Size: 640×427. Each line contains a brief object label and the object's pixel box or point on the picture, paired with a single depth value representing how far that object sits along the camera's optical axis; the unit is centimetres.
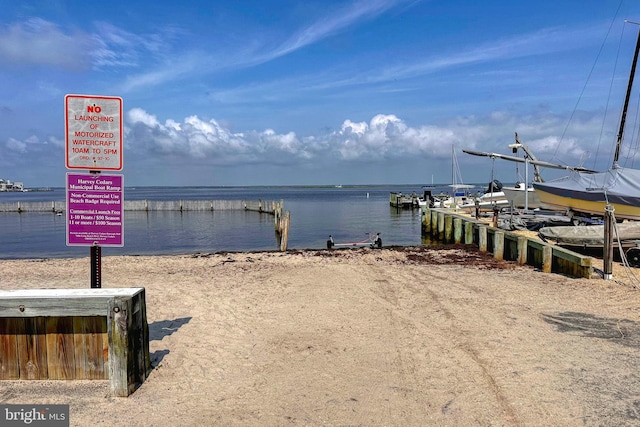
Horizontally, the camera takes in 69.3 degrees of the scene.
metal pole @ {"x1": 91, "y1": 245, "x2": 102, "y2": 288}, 650
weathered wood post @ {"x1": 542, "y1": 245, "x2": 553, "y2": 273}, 1366
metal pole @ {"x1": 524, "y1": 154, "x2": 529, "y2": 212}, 2733
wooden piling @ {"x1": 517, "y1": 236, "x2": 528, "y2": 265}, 1524
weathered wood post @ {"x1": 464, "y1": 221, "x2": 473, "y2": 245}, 2305
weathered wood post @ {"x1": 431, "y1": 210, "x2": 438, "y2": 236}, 3192
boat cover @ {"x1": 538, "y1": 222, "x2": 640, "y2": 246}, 1566
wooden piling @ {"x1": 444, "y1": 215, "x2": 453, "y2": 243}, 2805
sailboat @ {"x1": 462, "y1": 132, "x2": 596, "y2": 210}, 3130
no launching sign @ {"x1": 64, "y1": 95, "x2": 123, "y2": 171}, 621
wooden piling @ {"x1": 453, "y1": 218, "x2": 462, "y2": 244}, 2559
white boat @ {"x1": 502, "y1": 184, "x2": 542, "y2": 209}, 3466
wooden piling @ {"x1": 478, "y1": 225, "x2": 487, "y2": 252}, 1923
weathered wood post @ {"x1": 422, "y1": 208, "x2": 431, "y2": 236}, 3360
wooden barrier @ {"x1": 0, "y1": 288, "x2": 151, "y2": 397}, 509
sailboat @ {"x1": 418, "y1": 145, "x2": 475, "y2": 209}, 4724
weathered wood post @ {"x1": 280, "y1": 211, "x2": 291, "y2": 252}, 2307
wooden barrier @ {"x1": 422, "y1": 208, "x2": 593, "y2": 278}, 1275
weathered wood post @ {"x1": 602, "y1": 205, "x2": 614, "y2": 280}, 1195
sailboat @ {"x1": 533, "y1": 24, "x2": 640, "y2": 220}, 1942
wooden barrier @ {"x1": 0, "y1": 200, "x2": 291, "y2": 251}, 5984
